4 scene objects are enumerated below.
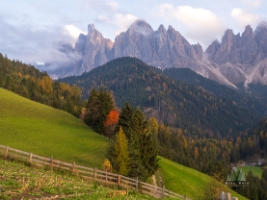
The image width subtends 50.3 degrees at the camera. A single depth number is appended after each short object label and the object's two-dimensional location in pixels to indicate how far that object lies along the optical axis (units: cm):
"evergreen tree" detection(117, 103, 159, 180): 4512
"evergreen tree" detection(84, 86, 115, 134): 7481
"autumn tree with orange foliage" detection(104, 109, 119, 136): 7100
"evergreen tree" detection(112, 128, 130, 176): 4231
